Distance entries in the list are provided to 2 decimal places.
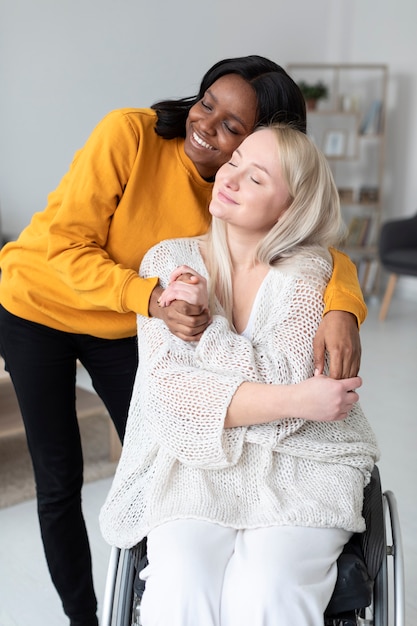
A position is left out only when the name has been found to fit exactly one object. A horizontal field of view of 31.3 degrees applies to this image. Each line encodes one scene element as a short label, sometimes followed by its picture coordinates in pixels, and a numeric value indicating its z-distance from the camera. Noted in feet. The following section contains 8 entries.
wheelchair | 3.51
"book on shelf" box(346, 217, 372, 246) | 17.54
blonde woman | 3.38
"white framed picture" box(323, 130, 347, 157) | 17.65
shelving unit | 17.31
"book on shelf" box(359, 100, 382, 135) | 17.20
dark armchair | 14.62
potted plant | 17.28
